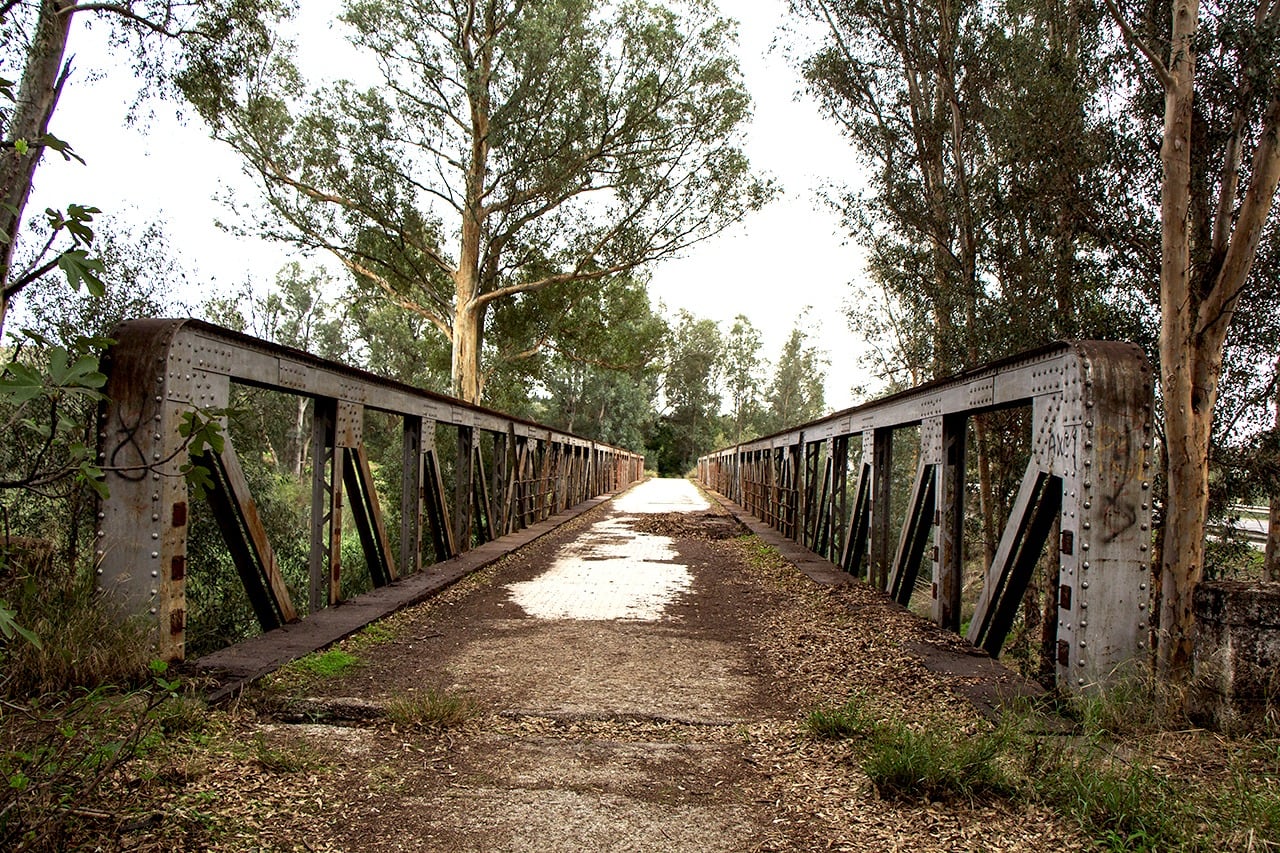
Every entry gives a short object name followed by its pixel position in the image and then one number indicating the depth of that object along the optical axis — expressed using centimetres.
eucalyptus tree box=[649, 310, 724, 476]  7375
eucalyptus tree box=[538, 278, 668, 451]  2512
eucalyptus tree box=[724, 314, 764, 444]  7406
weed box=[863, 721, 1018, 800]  305
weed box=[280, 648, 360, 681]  448
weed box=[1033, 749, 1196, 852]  261
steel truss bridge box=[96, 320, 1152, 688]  387
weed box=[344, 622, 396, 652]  536
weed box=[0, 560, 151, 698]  350
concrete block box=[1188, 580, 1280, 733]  343
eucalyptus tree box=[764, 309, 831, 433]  6856
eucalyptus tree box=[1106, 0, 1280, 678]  619
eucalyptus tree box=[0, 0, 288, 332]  705
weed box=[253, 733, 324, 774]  317
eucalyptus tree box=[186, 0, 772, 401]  1812
